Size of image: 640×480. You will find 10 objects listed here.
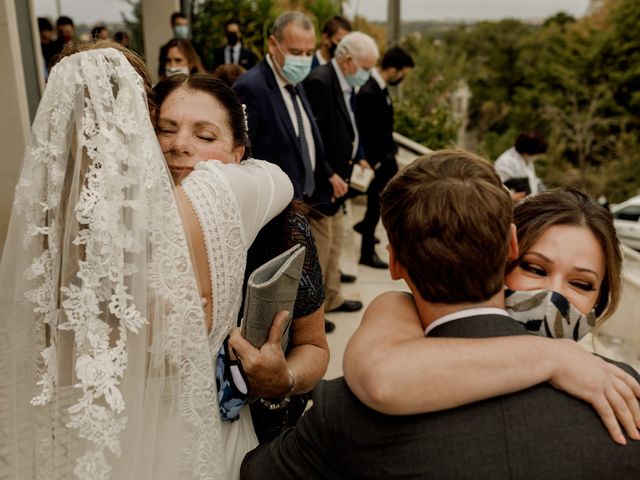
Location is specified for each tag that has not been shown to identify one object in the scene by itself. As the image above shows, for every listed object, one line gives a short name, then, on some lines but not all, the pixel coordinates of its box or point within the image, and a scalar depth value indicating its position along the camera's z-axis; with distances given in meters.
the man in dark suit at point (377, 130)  5.86
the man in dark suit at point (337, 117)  4.91
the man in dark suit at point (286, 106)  4.11
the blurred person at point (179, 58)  5.52
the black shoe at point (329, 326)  4.93
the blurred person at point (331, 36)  6.42
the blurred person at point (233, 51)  8.82
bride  1.27
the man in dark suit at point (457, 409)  1.07
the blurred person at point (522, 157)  6.41
